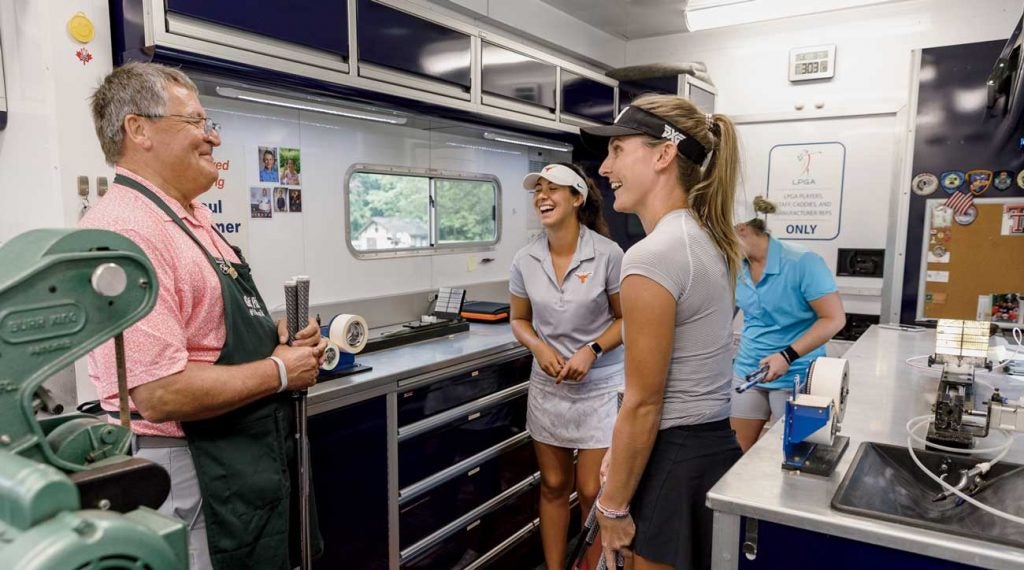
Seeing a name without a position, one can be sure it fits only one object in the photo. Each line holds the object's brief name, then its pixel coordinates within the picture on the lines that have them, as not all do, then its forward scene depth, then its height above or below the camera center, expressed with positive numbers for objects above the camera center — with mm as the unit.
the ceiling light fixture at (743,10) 4078 +1392
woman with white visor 2795 -515
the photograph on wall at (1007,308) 3826 -499
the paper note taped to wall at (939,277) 4035 -334
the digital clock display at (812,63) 4789 +1230
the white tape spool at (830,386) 1742 -451
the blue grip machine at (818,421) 1646 -517
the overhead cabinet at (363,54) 2170 +714
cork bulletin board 3869 -249
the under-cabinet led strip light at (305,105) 2668 +535
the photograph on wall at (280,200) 3119 +91
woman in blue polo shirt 3000 -461
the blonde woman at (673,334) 1591 -286
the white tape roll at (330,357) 2303 -503
